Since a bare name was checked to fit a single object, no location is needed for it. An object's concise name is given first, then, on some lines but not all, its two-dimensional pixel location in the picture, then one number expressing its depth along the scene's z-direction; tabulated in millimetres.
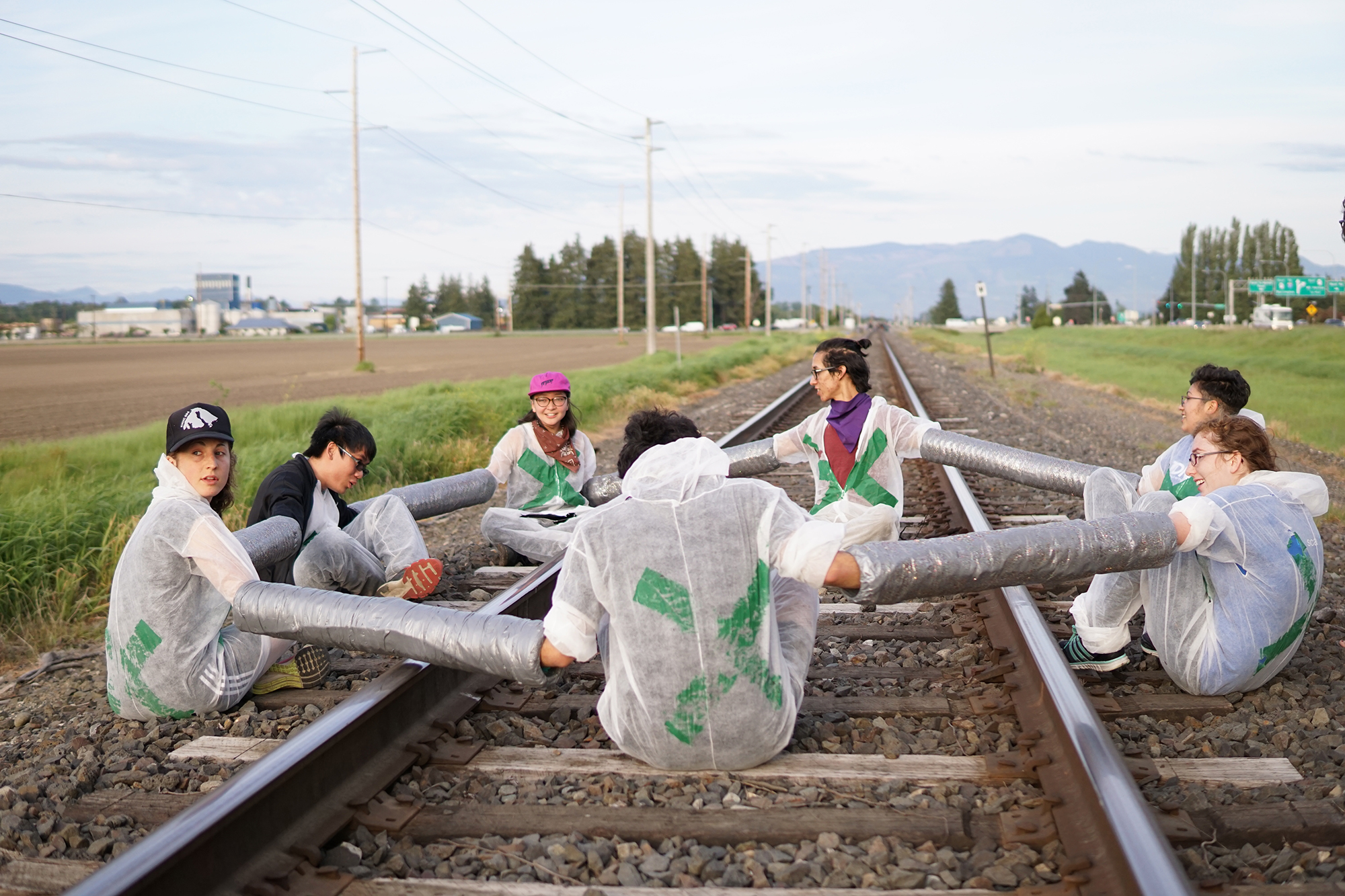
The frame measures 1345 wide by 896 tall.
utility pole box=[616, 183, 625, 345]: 66188
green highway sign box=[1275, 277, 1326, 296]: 86644
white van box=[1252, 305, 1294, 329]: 81375
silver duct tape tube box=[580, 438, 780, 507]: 5949
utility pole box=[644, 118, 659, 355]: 37281
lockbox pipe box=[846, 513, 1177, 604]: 3375
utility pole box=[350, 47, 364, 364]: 35250
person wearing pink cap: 6520
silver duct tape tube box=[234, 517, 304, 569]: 4617
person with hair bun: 5422
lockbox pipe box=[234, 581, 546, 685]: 3326
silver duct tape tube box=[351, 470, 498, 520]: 6332
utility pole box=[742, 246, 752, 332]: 83675
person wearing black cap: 3854
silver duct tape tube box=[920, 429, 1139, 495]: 5512
